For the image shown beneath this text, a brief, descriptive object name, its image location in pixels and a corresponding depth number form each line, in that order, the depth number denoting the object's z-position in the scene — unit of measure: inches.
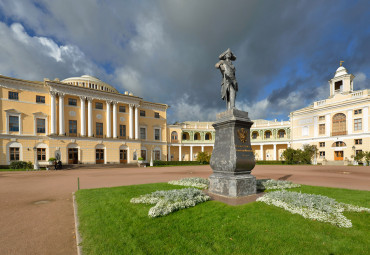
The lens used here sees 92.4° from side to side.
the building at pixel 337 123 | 1307.8
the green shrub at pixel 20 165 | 988.6
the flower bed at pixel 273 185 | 319.6
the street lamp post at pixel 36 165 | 988.6
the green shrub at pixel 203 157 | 1483.5
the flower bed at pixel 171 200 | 194.5
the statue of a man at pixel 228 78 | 293.8
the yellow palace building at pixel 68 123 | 1084.5
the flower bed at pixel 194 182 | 343.3
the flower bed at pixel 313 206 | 168.7
